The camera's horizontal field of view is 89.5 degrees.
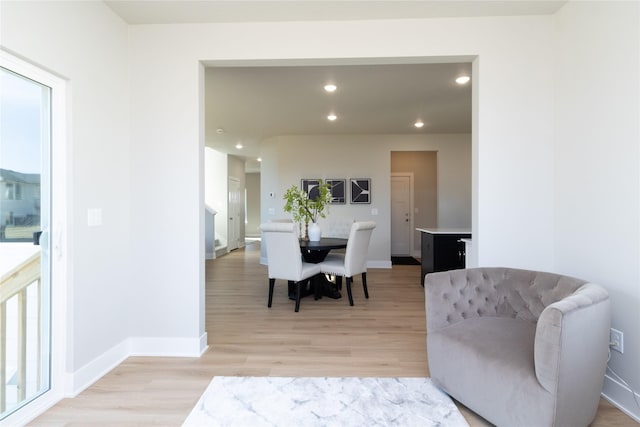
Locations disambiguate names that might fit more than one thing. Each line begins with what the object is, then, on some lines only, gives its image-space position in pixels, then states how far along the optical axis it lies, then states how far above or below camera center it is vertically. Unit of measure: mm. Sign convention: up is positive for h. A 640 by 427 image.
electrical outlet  1838 -755
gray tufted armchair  1422 -701
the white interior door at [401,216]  7742 -146
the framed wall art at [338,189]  6266 +407
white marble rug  1709 -1112
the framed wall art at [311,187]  6293 +451
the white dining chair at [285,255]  3469 -491
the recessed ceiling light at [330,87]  3725 +1442
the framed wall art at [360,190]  6250 +386
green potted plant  4139 +66
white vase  4270 -304
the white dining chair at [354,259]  3734 -585
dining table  3918 -843
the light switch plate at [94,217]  2127 -45
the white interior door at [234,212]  8634 -56
